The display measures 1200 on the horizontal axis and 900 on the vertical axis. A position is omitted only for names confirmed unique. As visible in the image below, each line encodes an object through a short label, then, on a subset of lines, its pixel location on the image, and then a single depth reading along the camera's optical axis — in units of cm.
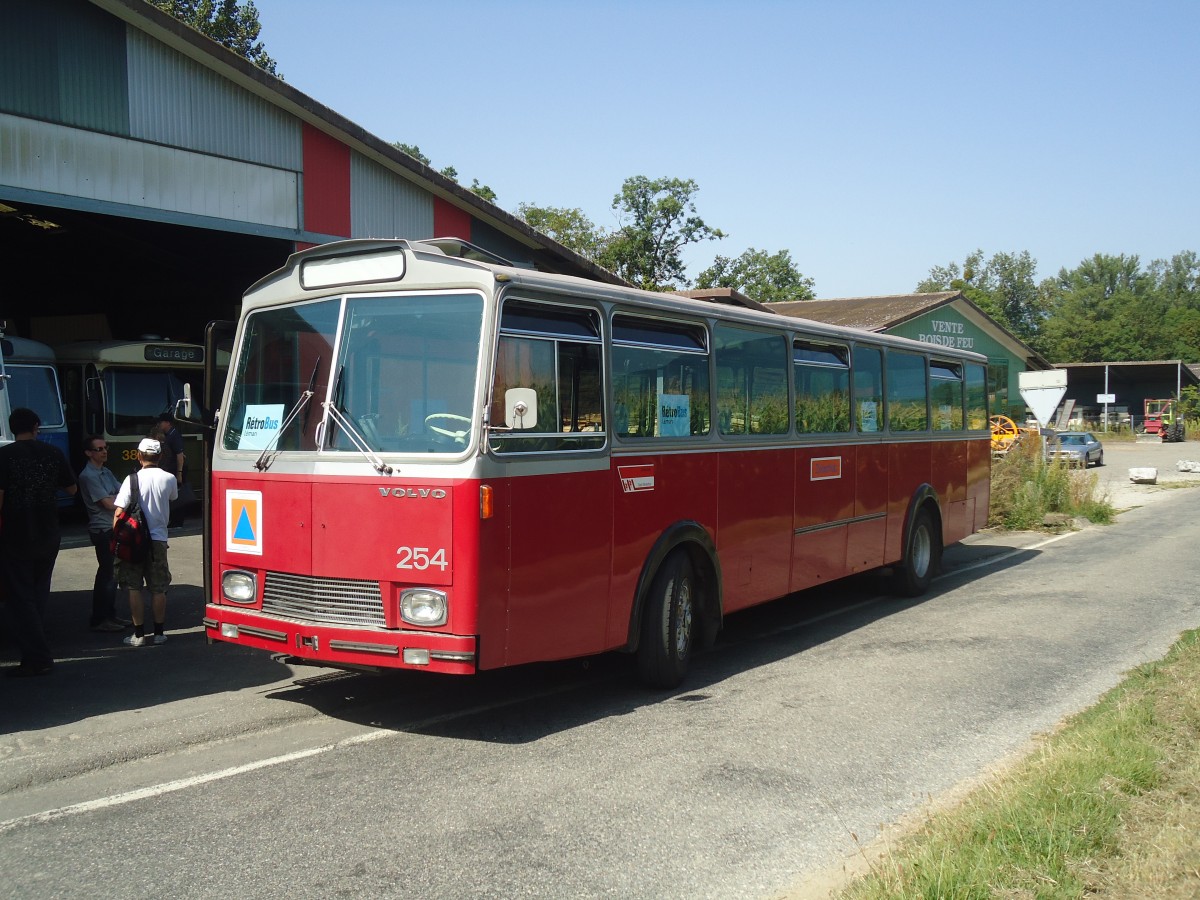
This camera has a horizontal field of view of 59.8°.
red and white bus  603
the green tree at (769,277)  6656
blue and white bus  1655
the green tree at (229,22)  4156
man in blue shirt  937
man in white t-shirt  867
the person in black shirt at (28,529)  760
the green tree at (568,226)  5375
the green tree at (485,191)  5404
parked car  4106
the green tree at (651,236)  5066
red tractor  6656
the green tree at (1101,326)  10450
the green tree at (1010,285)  12350
